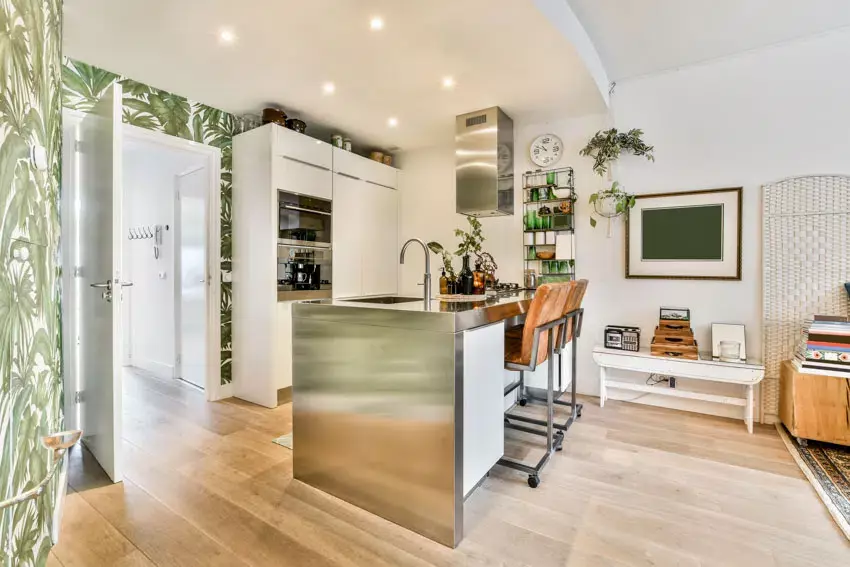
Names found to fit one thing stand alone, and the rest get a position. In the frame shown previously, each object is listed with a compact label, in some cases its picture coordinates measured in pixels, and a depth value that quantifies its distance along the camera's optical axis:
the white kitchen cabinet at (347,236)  3.88
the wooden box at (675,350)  2.99
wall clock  3.72
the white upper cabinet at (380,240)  4.27
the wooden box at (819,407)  2.40
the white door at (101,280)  2.03
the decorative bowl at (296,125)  3.51
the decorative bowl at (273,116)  3.33
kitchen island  1.58
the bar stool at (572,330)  2.45
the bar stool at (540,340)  1.96
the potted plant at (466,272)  2.34
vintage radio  3.26
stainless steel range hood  3.39
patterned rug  1.83
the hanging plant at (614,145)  3.32
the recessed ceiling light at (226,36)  2.33
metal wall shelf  3.63
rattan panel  2.75
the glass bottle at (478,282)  2.44
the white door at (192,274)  3.52
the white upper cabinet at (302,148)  3.29
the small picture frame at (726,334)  2.97
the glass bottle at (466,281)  2.33
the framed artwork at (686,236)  3.07
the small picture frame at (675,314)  3.19
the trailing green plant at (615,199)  3.40
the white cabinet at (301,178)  3.30
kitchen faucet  2.01
